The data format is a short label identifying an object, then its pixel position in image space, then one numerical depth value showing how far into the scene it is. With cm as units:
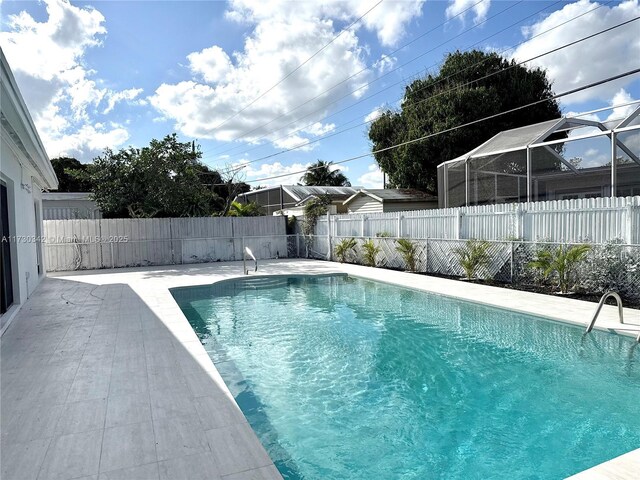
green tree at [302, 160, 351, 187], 4072
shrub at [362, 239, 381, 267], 1438
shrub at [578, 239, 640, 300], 757
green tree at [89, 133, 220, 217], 1709
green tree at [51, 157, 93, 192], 3528
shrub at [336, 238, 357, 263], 1555
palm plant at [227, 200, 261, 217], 2145
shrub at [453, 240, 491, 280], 1044
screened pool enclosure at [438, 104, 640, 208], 884
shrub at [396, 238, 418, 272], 1273
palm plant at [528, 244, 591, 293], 816
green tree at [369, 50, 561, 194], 2208
